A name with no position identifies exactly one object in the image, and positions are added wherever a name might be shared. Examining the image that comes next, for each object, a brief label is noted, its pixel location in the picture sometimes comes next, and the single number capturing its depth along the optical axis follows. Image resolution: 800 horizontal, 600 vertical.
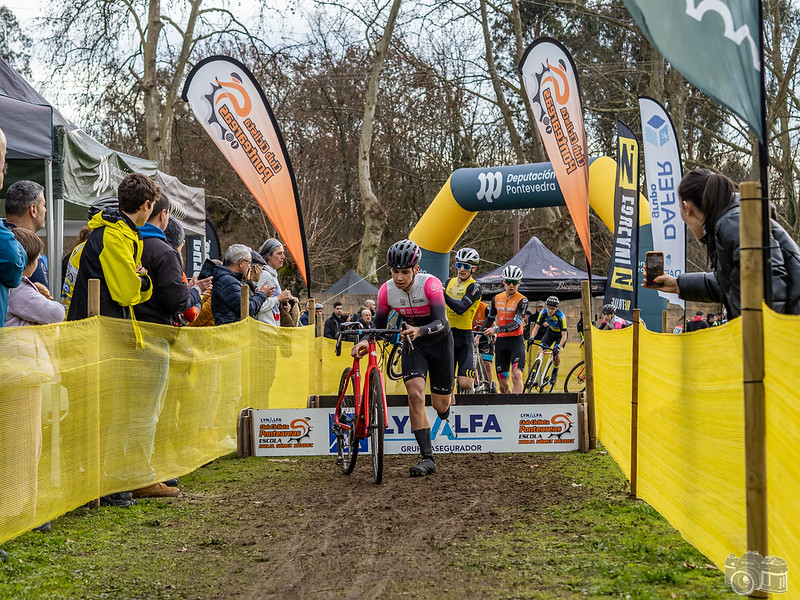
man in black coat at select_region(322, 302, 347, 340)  19.48
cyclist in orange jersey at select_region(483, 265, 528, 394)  14.32
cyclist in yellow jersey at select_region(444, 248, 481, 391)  12.34
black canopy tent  24.38
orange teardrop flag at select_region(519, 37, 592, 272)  11.01
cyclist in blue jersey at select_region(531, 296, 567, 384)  17.27
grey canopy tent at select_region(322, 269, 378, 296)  28.86
